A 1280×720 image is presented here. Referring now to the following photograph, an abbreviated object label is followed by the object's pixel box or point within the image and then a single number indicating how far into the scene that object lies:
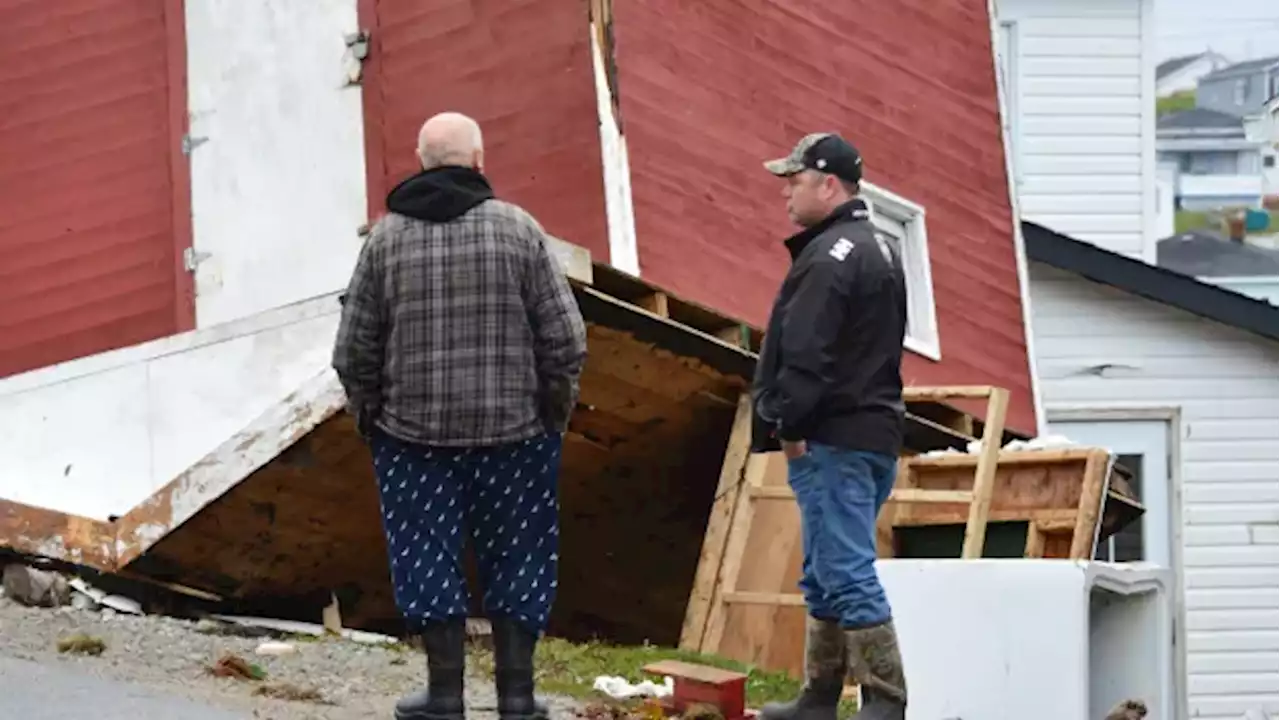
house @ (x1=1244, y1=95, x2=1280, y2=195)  32.62
